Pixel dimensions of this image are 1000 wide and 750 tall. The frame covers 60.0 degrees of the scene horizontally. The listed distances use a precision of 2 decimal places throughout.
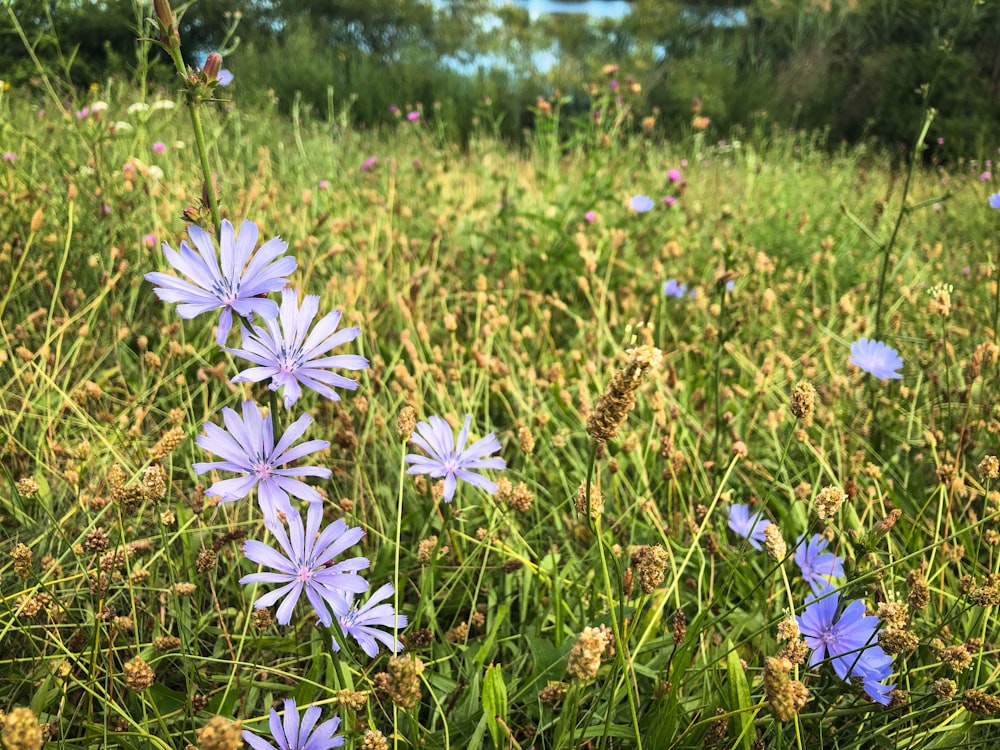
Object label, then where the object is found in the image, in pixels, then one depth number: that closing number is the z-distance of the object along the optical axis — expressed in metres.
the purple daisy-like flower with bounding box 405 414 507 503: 0.31
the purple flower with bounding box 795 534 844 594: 0.35
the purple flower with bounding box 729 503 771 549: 0.38
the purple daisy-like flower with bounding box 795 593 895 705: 0.30
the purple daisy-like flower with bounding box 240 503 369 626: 0.24
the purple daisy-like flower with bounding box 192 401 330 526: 0.23
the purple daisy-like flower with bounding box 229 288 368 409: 0.23
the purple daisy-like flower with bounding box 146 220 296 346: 0.23
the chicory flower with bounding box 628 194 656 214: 0.71
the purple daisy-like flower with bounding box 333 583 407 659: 0.27
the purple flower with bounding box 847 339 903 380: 0.43
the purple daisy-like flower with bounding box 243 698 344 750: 0.25
